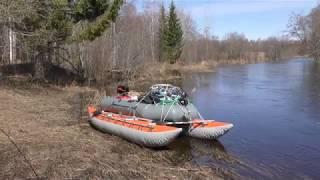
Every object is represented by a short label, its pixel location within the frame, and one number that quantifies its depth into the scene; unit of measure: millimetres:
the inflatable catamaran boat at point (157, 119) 6437
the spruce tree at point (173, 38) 26823
